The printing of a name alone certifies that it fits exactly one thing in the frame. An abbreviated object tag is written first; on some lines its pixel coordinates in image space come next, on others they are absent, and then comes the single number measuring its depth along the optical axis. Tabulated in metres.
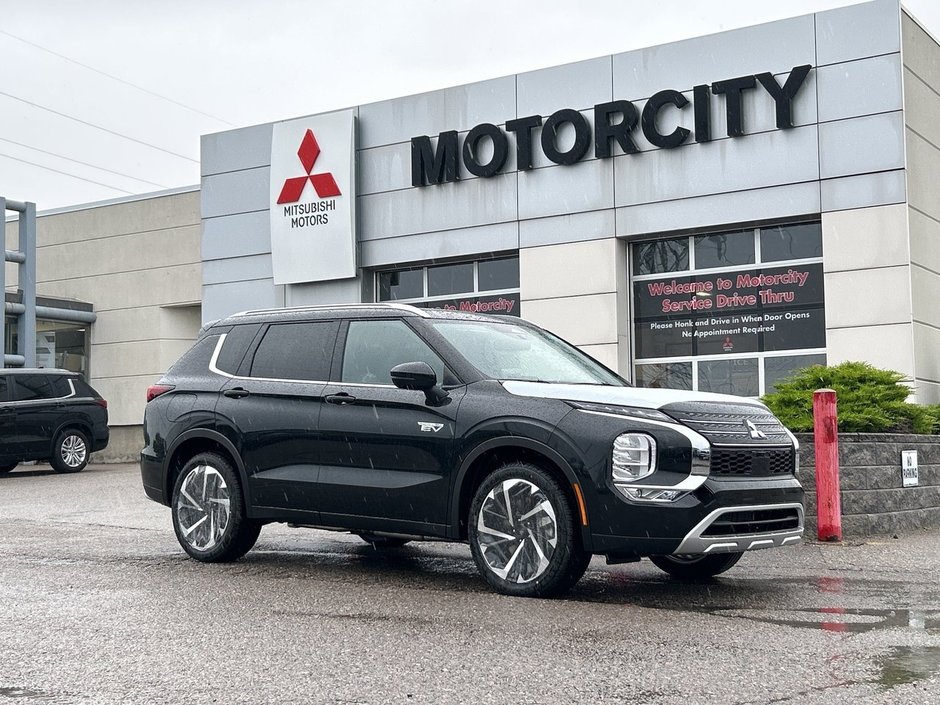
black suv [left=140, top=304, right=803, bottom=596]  6.81
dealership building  16.39
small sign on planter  11.13
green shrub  11.18
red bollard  10.14
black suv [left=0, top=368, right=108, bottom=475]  20.39
